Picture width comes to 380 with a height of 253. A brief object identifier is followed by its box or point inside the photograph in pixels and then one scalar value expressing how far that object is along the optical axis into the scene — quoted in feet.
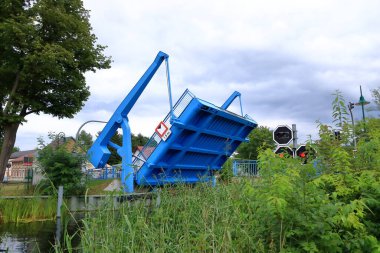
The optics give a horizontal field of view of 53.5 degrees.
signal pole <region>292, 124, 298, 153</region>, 21.38
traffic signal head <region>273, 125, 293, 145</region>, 21.65
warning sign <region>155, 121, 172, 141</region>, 34.47
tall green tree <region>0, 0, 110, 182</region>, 53.47
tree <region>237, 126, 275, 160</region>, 142.99
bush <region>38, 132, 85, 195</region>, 38.88
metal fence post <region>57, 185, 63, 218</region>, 21.39
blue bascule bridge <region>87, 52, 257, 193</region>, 34.78
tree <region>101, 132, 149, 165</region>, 153.84
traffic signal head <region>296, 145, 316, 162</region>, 12.87
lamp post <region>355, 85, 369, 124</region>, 52.80
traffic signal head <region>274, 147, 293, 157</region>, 20.82
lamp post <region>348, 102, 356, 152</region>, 13.28
